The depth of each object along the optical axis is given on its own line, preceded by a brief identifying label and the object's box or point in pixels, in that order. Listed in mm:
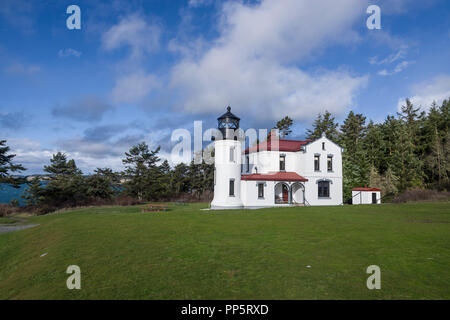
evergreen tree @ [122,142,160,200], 45531
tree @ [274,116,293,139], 56875
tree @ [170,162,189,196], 50688
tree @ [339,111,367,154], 56406
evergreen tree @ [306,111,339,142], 54812
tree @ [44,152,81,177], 44469
